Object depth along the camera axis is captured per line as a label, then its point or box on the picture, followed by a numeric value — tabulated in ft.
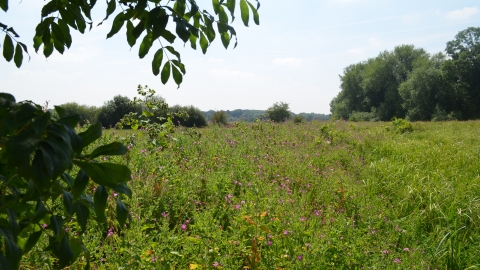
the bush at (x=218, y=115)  83.25
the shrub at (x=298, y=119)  48.08
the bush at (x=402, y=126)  45.80
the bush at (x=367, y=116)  152.56
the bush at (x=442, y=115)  120.81
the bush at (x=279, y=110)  115.45
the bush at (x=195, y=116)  105.29
